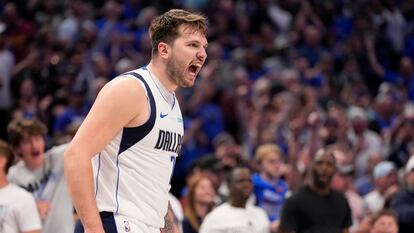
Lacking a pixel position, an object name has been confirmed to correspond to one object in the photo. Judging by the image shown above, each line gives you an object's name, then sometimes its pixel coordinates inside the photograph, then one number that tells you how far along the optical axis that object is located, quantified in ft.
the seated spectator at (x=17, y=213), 42.16
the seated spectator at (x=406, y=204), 59.77
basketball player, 28.25
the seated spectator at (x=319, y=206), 53.62
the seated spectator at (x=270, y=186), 62.49
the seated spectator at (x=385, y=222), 57.06
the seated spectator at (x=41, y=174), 47.45
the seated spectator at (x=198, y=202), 57.77
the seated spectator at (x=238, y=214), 53.72
